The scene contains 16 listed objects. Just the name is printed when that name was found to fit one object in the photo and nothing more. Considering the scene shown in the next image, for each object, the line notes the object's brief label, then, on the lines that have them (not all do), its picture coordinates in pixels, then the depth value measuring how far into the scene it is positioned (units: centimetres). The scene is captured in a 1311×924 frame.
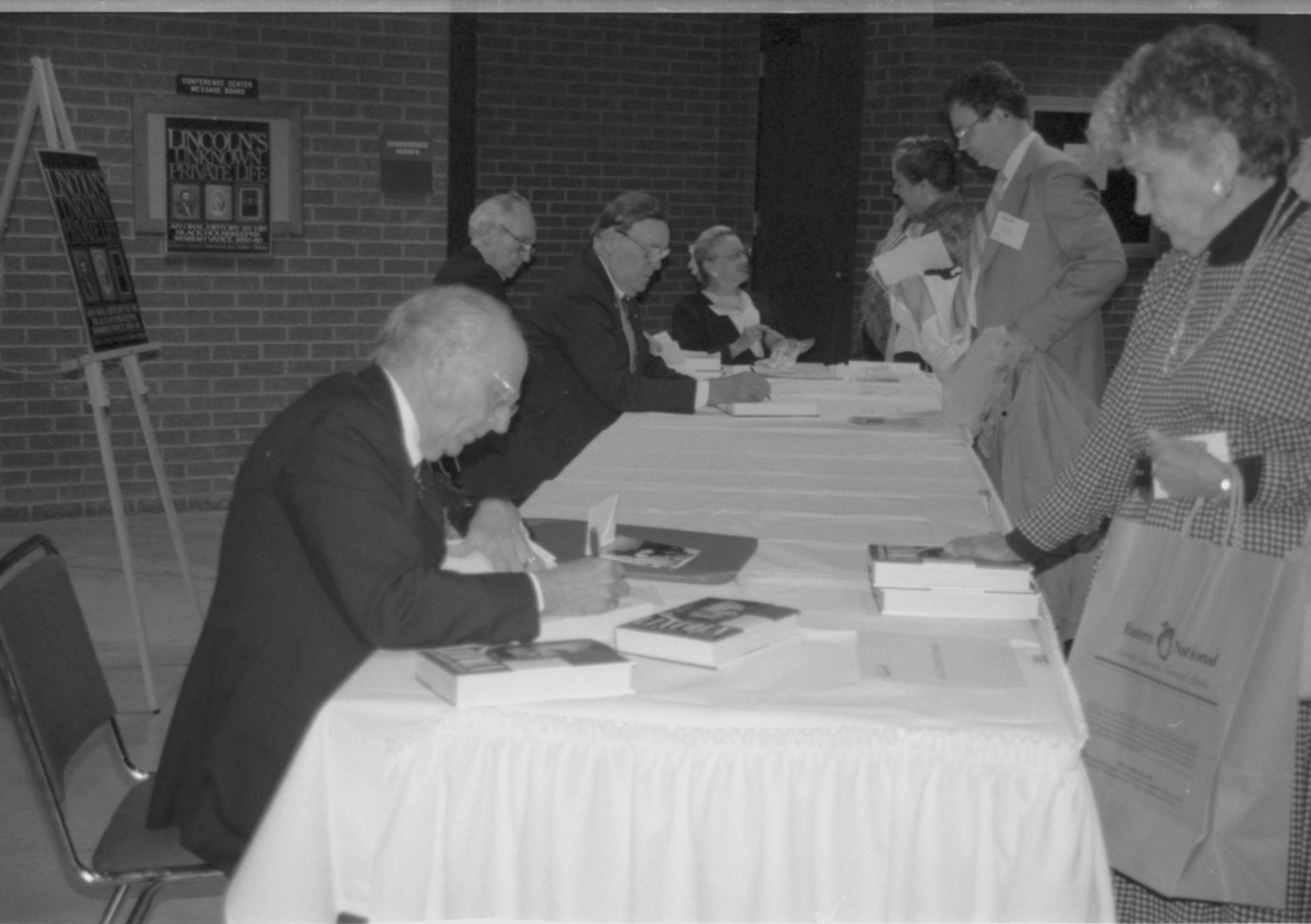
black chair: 197
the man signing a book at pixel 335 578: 181
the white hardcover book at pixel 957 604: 200
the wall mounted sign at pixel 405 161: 643
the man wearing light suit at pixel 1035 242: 381
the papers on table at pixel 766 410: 397
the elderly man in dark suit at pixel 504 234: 450
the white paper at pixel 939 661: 172
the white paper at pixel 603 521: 227
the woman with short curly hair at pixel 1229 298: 192
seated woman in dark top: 586
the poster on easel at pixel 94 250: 393
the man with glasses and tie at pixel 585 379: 398
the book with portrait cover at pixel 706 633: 175
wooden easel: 384
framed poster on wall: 597
